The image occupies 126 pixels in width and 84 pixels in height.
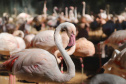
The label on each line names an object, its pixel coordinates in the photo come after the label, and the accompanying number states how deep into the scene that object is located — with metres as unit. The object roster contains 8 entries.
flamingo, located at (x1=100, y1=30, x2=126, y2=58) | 5.22
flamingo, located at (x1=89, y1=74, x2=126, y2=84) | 1.97
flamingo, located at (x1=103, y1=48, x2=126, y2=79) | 3.45
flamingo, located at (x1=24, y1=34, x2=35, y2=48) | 5.63
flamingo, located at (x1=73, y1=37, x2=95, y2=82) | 4.91
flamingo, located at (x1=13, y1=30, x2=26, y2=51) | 5.14
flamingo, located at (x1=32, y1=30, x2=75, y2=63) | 4.26
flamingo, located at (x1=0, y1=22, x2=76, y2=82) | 2.95
